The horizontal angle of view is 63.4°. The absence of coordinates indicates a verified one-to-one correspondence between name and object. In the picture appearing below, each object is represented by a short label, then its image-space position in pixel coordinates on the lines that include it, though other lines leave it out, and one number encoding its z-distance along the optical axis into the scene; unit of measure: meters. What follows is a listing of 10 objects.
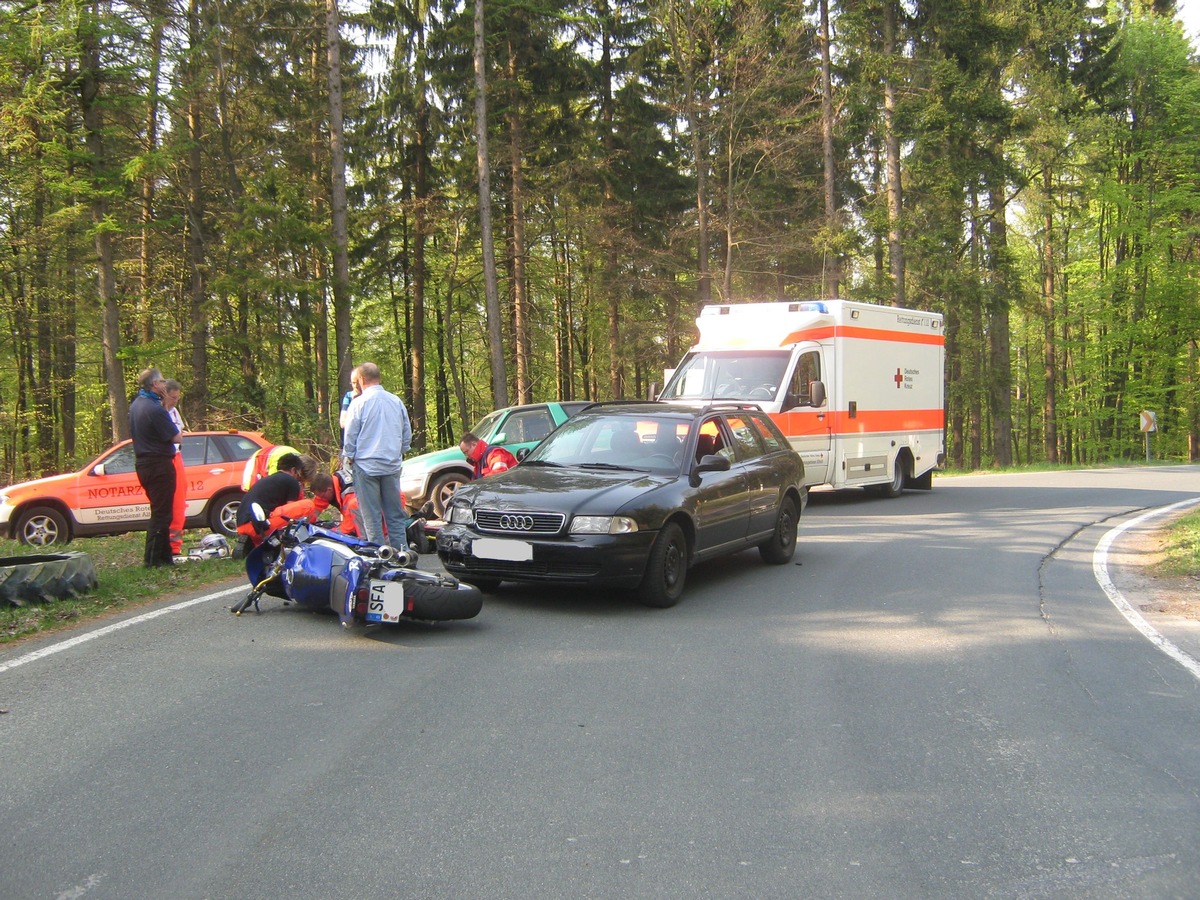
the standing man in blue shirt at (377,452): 8.58
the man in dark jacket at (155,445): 9.41
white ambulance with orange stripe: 15.04
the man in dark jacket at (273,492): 8.03
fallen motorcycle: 6.75
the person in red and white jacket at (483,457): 10.88
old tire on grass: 7.70
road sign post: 32.47
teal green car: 14.00
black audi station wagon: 7.51
